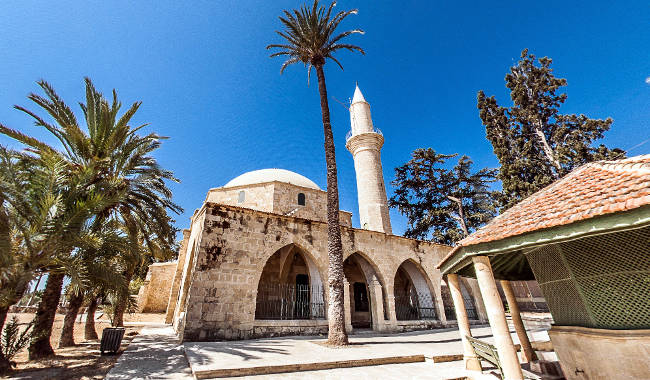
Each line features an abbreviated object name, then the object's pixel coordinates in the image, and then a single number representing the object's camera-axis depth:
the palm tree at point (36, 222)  4.45
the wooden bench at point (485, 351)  3.44
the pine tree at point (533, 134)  15.58
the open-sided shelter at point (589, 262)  2.78
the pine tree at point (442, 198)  22.09
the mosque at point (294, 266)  8.10
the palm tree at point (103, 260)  5.52
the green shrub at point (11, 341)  4.83
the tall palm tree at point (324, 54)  8.05
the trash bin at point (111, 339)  6.11
